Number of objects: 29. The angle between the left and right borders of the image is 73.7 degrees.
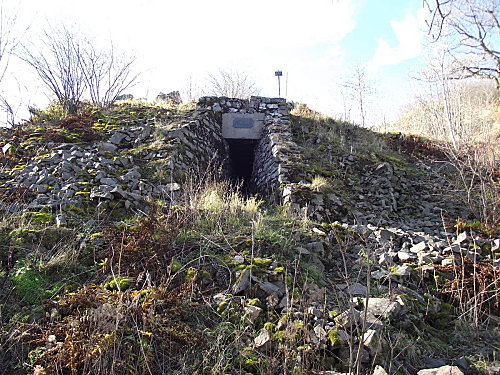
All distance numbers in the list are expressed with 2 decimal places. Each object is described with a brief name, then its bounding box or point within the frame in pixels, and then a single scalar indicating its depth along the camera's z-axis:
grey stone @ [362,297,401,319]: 3.09
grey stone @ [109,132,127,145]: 7.25
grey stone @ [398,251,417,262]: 4.28
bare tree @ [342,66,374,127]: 20.96
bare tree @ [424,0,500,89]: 13.46
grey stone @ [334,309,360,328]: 2.86
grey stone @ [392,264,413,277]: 3.88
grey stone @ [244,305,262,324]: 2.97
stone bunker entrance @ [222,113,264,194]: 9.04
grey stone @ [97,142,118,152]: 6.81
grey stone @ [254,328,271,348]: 2.69
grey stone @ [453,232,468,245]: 4.47
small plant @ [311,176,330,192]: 6.34
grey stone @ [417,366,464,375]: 2.43
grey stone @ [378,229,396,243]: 4.89
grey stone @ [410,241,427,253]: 4.48
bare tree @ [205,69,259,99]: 20.58
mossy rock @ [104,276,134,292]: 3.24
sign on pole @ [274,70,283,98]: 11.84
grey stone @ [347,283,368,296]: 3.48
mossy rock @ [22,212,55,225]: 4.24
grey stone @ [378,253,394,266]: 4.17
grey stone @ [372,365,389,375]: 2.40
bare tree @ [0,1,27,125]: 8.65
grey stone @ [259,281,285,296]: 3.31
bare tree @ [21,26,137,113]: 9.55
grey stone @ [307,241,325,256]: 4.28
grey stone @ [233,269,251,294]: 3.31
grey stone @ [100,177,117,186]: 5.53
